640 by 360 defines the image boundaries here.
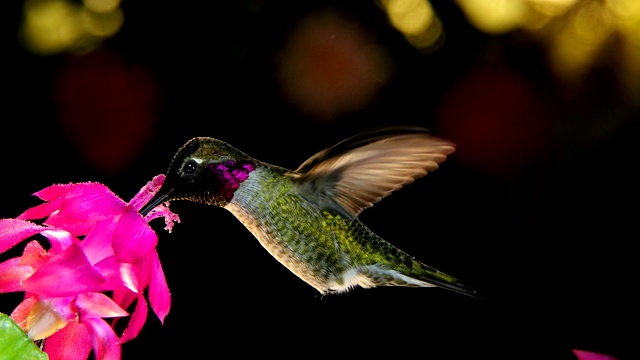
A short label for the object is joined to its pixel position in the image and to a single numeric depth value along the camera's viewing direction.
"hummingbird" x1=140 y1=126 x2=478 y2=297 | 1.03
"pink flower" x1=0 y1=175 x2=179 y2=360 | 0.98
